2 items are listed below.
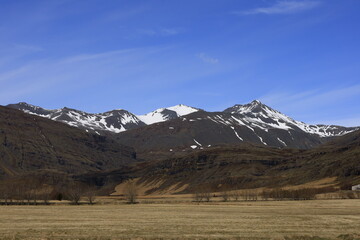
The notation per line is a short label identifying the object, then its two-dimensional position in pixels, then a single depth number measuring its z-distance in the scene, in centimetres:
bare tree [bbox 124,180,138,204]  15181
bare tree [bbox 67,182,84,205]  14612
